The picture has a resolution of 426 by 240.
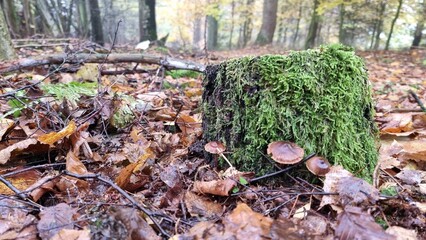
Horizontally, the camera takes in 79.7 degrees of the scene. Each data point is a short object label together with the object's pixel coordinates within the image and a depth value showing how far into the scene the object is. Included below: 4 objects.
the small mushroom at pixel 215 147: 0.43
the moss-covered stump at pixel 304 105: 0.40
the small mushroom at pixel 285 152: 0.38
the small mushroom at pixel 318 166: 0.37
